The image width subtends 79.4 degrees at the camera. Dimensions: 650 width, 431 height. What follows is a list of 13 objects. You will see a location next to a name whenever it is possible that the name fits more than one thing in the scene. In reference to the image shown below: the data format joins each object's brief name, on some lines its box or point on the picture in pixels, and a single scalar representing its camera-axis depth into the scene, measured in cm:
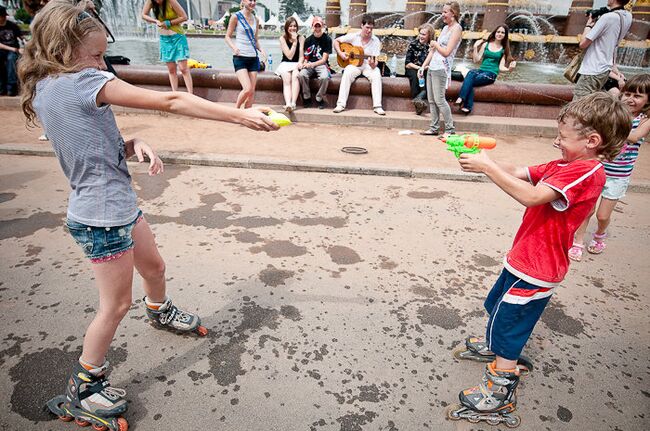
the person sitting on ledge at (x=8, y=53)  823
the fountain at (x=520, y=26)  2511
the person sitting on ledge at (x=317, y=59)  835
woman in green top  766
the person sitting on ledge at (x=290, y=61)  830
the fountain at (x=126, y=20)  3083
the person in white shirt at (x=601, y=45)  509
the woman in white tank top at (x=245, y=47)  736
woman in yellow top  733
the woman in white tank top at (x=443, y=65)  643
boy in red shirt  176
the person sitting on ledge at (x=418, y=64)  804
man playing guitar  833
